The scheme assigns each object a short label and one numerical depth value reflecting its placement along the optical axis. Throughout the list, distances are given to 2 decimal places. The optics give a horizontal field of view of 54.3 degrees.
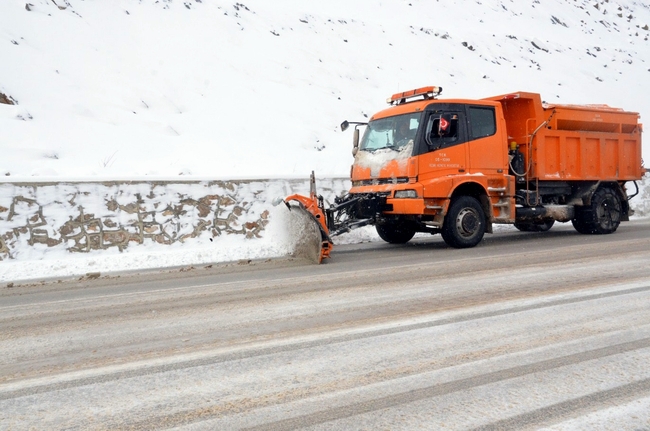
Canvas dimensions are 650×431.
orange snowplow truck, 10.58
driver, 10.67
